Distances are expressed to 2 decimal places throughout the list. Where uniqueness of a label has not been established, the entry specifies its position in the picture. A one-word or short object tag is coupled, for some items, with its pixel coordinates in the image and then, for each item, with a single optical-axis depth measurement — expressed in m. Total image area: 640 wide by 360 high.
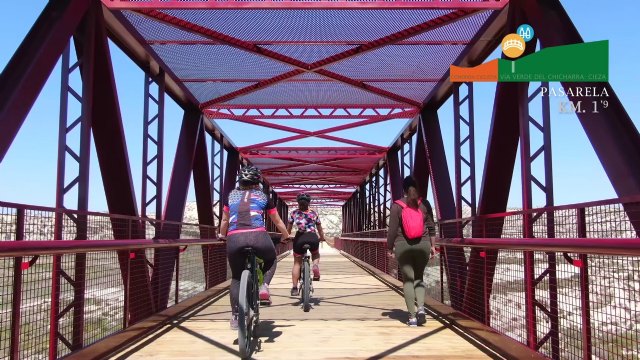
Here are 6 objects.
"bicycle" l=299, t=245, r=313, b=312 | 7.15
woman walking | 6.07
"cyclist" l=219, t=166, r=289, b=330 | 4.58
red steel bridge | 3.75
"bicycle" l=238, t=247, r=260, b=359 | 4.20
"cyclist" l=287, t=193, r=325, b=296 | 7.49
